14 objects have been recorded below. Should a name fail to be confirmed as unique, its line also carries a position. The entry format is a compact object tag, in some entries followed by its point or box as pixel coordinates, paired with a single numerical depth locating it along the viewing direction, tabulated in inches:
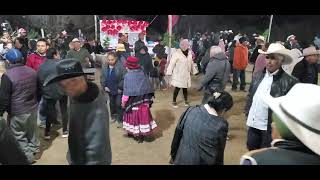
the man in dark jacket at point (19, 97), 139.8
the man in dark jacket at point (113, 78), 190.3
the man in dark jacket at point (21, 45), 244.2
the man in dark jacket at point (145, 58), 257.8
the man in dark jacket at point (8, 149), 68.0
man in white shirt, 115.4
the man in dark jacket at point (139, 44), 269.3
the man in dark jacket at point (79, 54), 222.8
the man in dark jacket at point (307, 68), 185.1
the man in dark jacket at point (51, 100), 166.8
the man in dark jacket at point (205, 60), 295.0
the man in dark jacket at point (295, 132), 48.9
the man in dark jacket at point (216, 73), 181.1
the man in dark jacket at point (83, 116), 81.9
